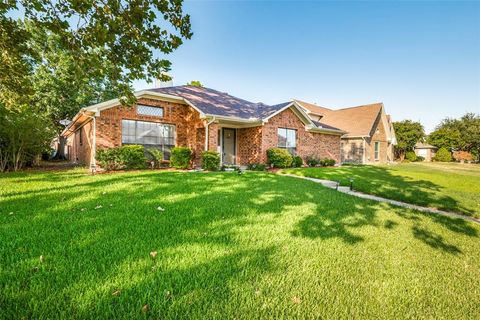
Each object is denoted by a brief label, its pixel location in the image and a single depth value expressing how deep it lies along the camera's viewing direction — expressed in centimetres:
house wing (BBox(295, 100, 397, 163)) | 2514
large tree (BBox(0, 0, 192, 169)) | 483
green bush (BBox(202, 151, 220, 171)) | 1241
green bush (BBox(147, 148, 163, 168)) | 1298
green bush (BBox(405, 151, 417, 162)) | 3506
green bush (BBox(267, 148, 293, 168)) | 1482
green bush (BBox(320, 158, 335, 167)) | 1823
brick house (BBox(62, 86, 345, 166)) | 1244
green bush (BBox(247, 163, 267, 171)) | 1413
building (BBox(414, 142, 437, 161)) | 4209
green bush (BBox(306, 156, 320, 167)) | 1771
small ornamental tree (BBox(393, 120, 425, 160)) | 3566
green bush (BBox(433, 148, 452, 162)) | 3684
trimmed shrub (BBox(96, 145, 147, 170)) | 1140
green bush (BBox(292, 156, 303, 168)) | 1625
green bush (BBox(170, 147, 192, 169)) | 1286
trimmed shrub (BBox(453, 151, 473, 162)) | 3802
